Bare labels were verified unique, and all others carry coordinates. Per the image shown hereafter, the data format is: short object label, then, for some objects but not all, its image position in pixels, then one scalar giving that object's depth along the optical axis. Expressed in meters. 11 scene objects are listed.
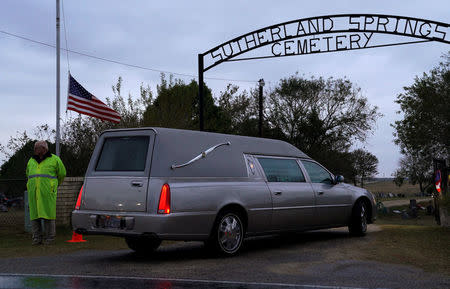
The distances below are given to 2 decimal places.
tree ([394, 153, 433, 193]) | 44.09
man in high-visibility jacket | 10.52
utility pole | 25.22
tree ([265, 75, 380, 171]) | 47.88
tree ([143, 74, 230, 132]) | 26.12
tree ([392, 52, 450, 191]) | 37.84
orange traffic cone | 11.22
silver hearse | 7.86
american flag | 15.23
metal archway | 15.16
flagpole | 14.39
